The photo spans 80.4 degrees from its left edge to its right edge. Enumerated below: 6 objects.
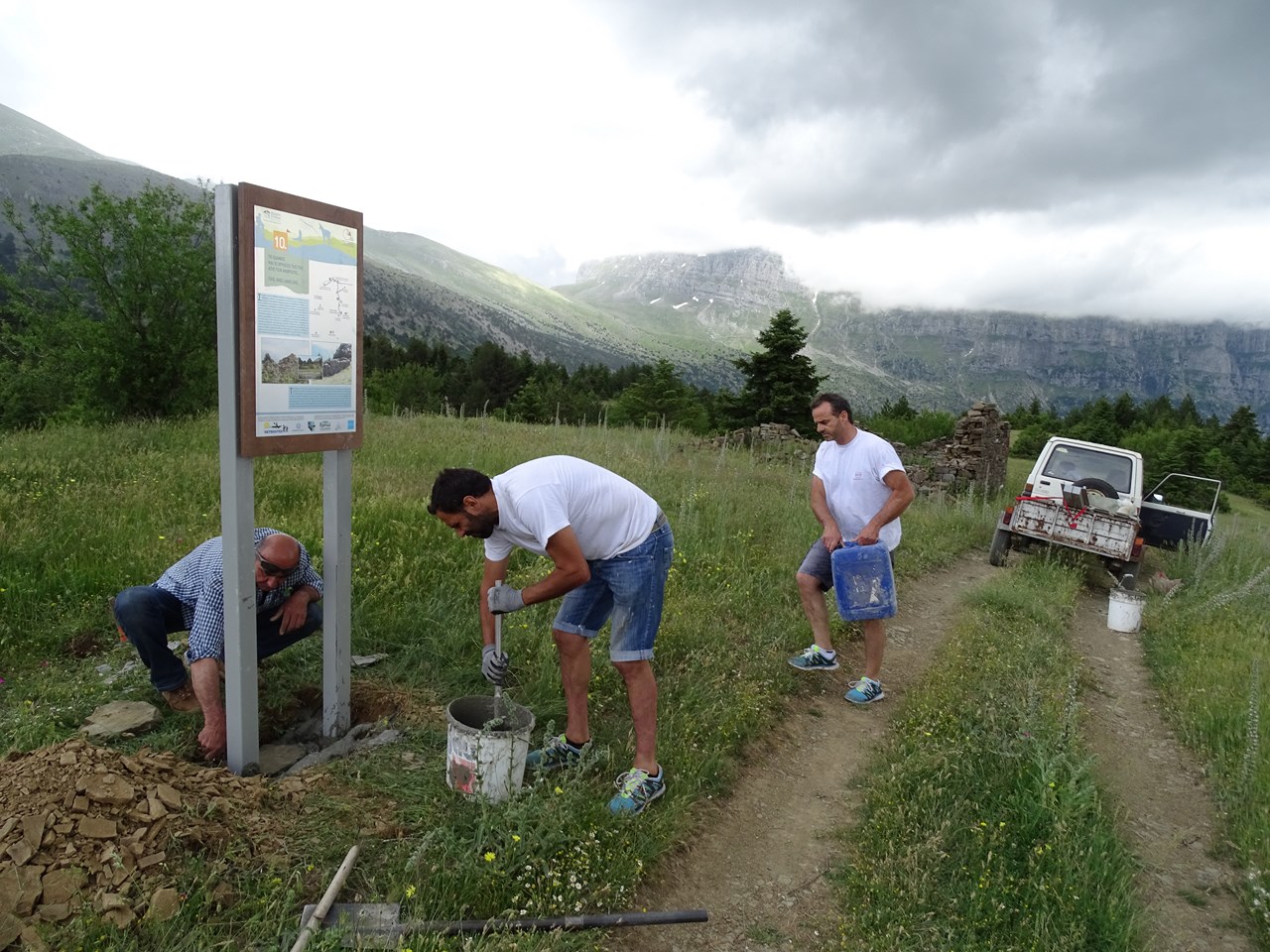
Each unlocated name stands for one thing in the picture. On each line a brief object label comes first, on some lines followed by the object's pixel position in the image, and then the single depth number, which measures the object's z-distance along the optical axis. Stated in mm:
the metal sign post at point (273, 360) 3133
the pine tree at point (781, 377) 34406
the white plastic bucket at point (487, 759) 3307
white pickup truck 9766
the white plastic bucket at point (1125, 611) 8102
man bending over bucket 3158
